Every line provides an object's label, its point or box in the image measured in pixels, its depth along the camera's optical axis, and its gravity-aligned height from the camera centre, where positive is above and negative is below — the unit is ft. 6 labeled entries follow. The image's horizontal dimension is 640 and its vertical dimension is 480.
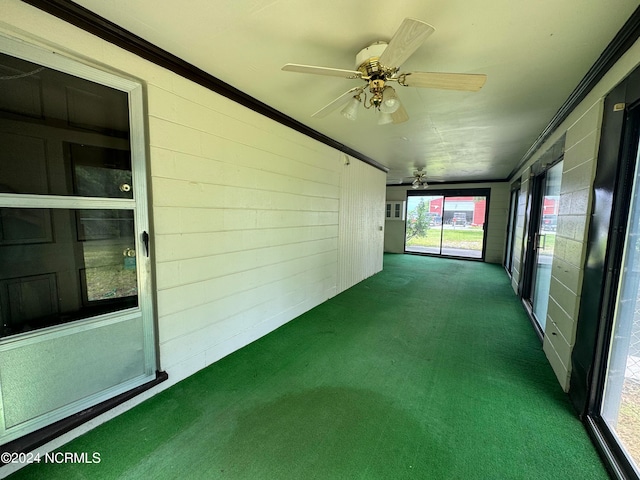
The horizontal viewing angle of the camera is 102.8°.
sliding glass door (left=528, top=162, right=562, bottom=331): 9.59 -0.77
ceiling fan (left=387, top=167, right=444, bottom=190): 22.00 +3.89
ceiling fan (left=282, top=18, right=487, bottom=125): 4.14 +2.85
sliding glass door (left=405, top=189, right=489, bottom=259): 26.81 -0.56
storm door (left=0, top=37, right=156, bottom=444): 4.46 -0.60
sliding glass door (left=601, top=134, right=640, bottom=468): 4.71 -2.58
